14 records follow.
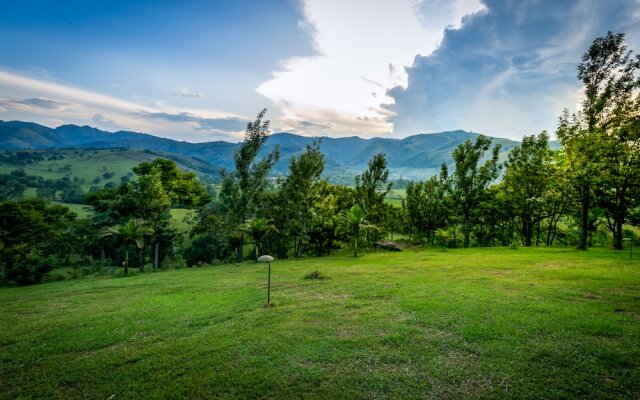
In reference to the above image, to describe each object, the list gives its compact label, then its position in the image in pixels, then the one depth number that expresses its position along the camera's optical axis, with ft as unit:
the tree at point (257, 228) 118.91
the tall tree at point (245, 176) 126.31
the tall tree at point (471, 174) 133.39
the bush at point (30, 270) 97.40
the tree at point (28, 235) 99.04
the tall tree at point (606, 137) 91.81
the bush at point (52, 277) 104.17
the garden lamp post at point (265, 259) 46.73
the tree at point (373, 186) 129.18
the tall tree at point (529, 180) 124.67
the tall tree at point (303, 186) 122.93
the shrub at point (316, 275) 70.56
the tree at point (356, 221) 109.91
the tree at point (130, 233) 106.73
